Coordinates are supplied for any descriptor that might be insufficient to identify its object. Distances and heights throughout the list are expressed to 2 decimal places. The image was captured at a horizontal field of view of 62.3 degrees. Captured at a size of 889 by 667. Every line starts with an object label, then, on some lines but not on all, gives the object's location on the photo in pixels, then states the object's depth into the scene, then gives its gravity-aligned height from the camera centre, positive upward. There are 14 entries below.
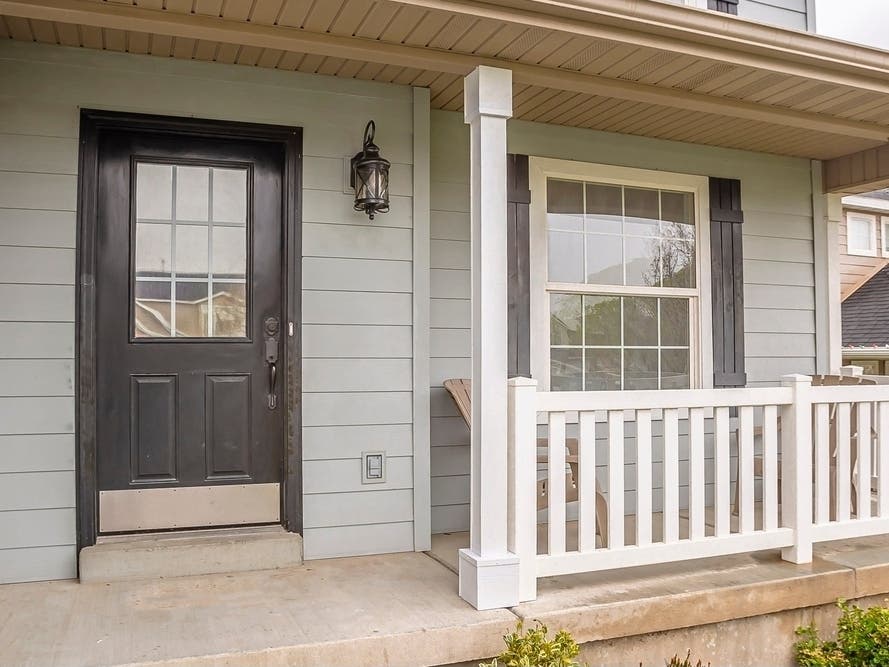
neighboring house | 7.18 +0.20
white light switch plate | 3.44 -0.56
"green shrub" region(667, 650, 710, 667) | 2.46 -1.12
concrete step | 2.99 -0.86
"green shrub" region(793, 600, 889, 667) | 2.78 -1.15
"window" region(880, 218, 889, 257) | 8.23 +1.29
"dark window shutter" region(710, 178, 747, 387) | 4.45 +0.41
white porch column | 2.69 +0.03
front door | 3.17 +0.07
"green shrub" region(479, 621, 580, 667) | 2.22 -0.93
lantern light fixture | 3.34 +0.77
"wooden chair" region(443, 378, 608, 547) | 3.39 -0.54
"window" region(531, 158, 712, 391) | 4.07 +0.40
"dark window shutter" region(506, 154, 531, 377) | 3.91 +0.40
